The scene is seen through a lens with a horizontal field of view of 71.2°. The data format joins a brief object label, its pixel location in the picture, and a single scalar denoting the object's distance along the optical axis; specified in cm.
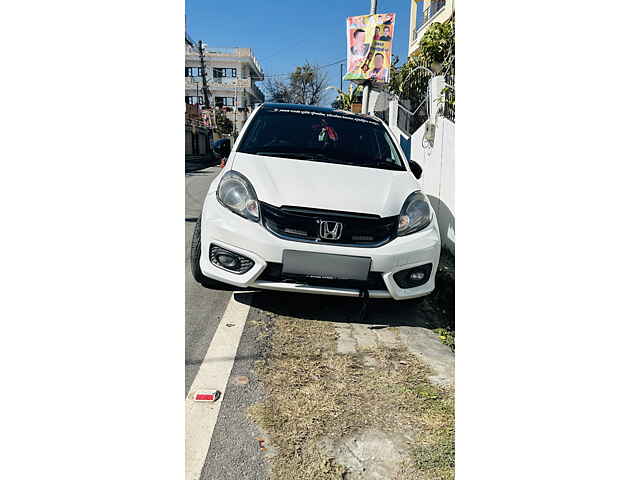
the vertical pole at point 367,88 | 1140
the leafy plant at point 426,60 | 823
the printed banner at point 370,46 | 1100
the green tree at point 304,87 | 3466
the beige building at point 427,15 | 1385
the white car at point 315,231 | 259
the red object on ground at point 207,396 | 197
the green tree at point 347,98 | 1944
